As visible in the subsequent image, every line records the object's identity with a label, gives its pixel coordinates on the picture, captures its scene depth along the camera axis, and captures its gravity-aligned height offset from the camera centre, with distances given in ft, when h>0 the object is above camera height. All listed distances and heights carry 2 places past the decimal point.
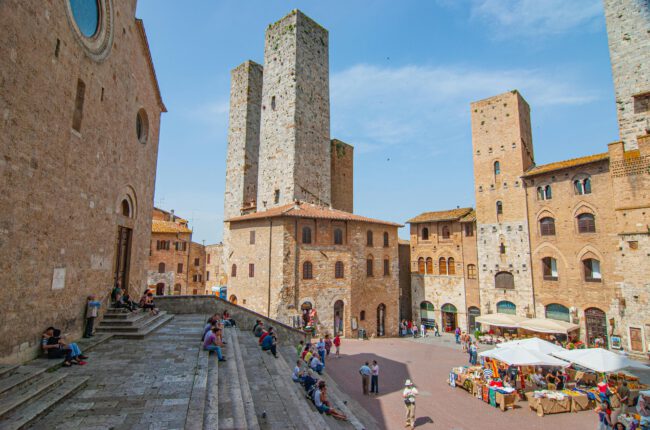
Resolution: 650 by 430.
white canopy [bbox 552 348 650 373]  39.42 -11.17
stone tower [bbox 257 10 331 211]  92.07 +41.39
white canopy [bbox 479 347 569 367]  41.57 -11.37
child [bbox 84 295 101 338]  32.53 -4.54
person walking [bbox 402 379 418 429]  34.97 -14.23
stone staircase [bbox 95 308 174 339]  35.12 -6.37
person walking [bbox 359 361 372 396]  44.09 -14.21
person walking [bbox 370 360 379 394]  44.24 -14.71
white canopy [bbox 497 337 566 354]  46.17 -10.88
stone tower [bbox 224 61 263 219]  107.96 +40.47
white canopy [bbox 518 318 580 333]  64.18 -11.30
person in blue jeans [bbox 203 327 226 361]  32.13 -7.51
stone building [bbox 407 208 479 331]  90.33 -0.62
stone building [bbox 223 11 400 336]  77.10 +15.51
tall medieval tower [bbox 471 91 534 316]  80.28 +16.41
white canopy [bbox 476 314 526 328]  69.82 -11.20
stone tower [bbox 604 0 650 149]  66.08 +40.31
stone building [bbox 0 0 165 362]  22.34 +8.68
